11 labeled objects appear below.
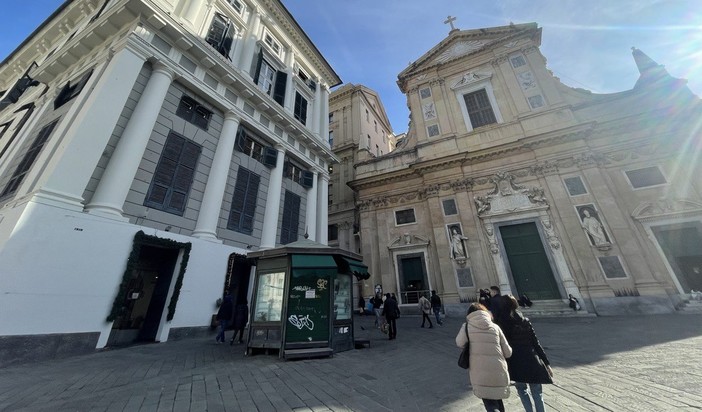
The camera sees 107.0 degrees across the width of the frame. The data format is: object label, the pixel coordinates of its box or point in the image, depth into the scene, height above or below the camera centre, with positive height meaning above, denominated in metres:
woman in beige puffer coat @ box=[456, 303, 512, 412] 2.81 -0.56
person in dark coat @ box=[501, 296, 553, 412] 3.05 -0.65
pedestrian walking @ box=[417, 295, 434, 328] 11.77 +0.02
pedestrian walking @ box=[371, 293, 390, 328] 16.09 +0.28
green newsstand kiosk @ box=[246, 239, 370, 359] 6.58 +0.16
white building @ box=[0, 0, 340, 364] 6.45 +4.98
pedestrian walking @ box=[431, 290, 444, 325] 12.74 +0.06
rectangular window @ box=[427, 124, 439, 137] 20.32 +12.93
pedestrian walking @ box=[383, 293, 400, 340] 9.18 -0.22
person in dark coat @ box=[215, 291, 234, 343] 8.46 -0.12
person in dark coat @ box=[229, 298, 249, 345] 8.77 -0.17
